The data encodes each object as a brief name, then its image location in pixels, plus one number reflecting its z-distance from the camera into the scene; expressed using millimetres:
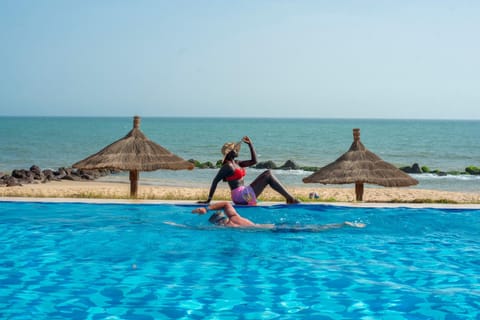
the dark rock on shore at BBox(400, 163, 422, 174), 37875
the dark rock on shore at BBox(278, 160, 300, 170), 40469
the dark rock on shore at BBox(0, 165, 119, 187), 27698
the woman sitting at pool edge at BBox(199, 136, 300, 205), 11117
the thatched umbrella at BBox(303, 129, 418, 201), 13375
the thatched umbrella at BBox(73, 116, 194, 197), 13984
